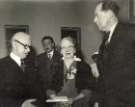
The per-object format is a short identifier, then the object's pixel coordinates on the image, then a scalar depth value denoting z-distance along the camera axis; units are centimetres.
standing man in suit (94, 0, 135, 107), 156
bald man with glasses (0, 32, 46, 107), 163
